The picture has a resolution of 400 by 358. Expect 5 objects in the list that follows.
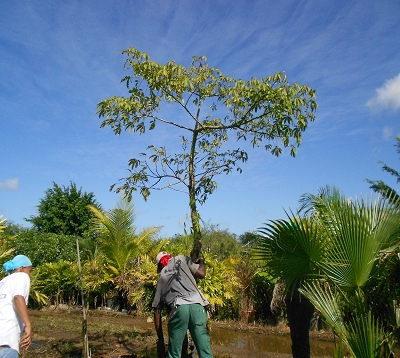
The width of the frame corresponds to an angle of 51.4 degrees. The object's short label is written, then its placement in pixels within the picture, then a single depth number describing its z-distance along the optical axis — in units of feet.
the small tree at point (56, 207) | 66.49
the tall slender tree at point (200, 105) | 16.43
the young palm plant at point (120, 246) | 41.45
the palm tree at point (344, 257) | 12.83
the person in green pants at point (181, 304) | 15.56
